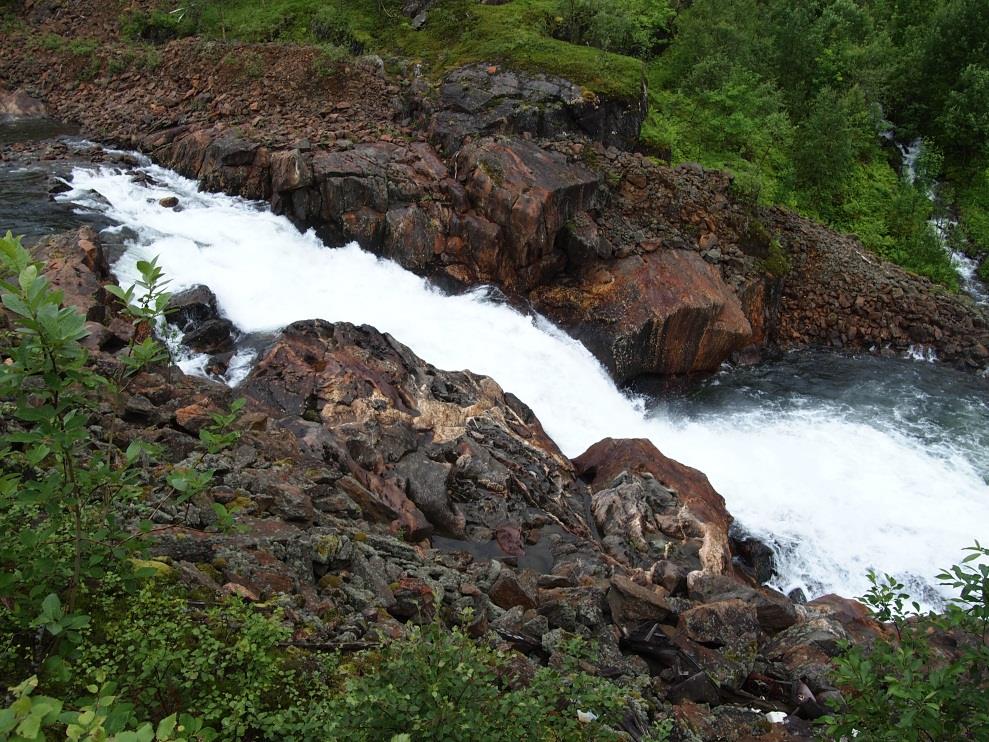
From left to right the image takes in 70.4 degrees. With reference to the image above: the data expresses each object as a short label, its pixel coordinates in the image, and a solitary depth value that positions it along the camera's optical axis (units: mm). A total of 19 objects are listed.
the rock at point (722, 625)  7934
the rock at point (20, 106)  24422
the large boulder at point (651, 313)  17250
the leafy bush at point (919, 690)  3082
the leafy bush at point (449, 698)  3119
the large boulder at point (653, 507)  10953
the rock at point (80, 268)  11211
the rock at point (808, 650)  7574
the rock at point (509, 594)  7668
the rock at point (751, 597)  8922
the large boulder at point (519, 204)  17547
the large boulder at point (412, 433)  10055
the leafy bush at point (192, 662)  3369
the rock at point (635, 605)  8094
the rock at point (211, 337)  12789
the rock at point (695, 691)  6973
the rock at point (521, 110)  19734
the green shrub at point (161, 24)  27219
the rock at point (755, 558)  12117
